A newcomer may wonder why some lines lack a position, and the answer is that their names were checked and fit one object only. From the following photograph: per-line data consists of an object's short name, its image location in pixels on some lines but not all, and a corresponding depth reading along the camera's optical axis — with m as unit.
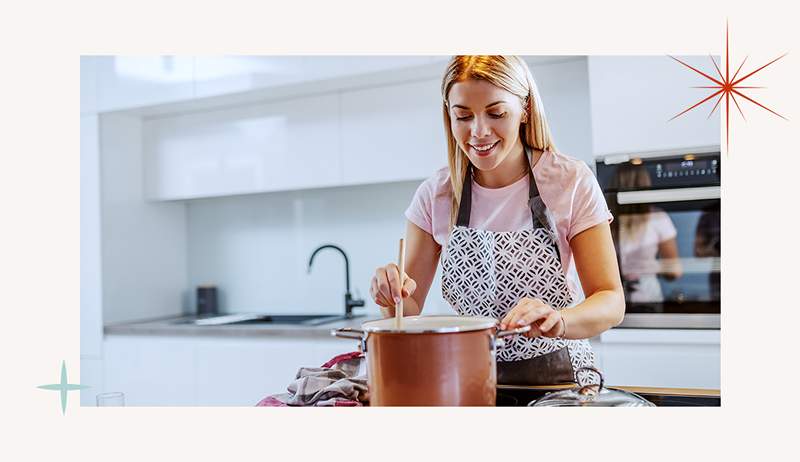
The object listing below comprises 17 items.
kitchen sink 2.72
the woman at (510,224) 1.09
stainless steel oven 1.98
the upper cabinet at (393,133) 2.41
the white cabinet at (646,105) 1.96
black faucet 2.55
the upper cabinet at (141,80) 2.62
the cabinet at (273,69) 2.34
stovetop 0.97
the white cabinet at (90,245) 2.71
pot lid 0.85
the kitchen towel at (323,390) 0.94
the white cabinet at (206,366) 2.34
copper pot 0.79
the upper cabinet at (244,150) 2.58
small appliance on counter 2.97
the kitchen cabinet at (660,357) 1.92
